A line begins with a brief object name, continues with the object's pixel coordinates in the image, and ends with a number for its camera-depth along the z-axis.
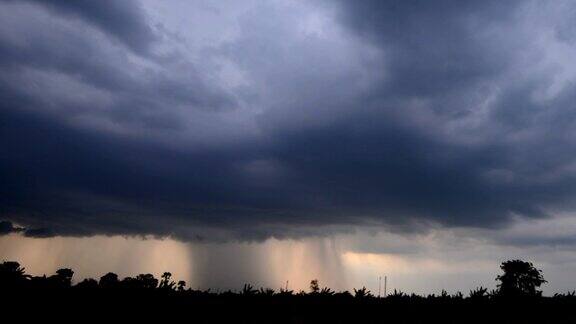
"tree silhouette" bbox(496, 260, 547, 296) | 78.69
